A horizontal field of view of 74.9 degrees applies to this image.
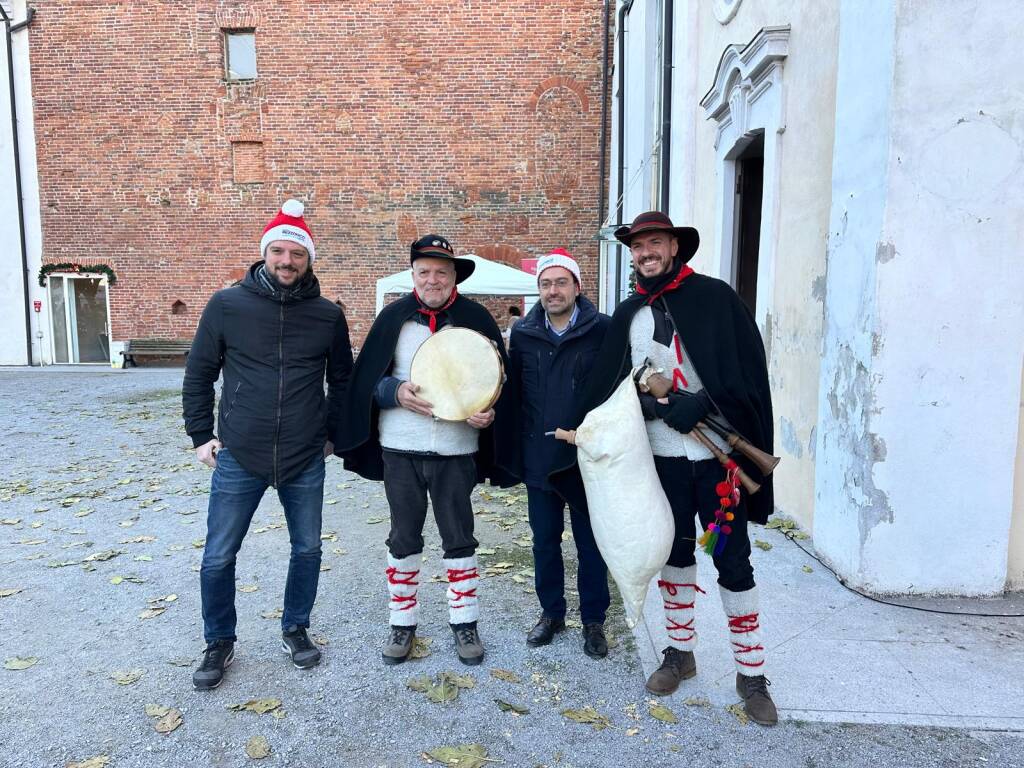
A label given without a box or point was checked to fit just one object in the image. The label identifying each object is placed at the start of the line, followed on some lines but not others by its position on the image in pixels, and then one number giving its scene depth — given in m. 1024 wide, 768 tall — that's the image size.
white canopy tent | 11.34
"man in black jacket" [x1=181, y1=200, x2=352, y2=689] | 2.94
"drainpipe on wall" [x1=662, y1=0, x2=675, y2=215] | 8.64
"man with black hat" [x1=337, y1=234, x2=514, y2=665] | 3.08
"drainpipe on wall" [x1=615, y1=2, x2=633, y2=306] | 12.76
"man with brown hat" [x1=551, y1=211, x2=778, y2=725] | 2.61
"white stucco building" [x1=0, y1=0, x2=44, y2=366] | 16.39
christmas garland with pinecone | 16.78
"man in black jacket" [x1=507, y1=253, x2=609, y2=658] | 3.09
